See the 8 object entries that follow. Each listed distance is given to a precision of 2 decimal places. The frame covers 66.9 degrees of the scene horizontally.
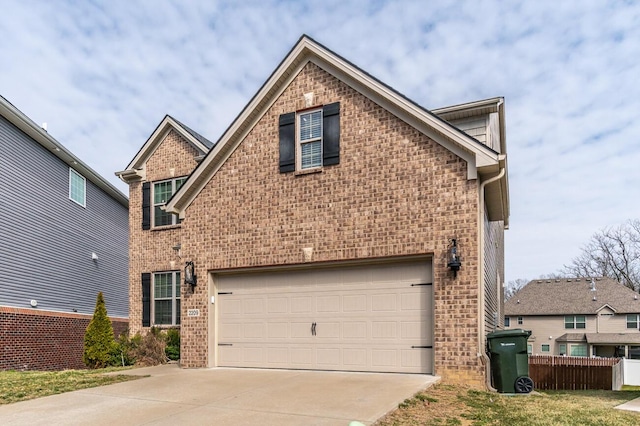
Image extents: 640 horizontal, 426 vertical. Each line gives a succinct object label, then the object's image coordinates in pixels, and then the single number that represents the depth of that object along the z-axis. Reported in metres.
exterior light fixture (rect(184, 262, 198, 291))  11.70
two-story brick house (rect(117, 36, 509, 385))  9.34
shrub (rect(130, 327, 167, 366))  13.74
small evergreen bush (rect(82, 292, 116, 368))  14.65
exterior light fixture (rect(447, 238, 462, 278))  9.02
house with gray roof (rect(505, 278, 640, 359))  37.50
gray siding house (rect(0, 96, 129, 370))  15.73
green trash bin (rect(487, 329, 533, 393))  9.41
